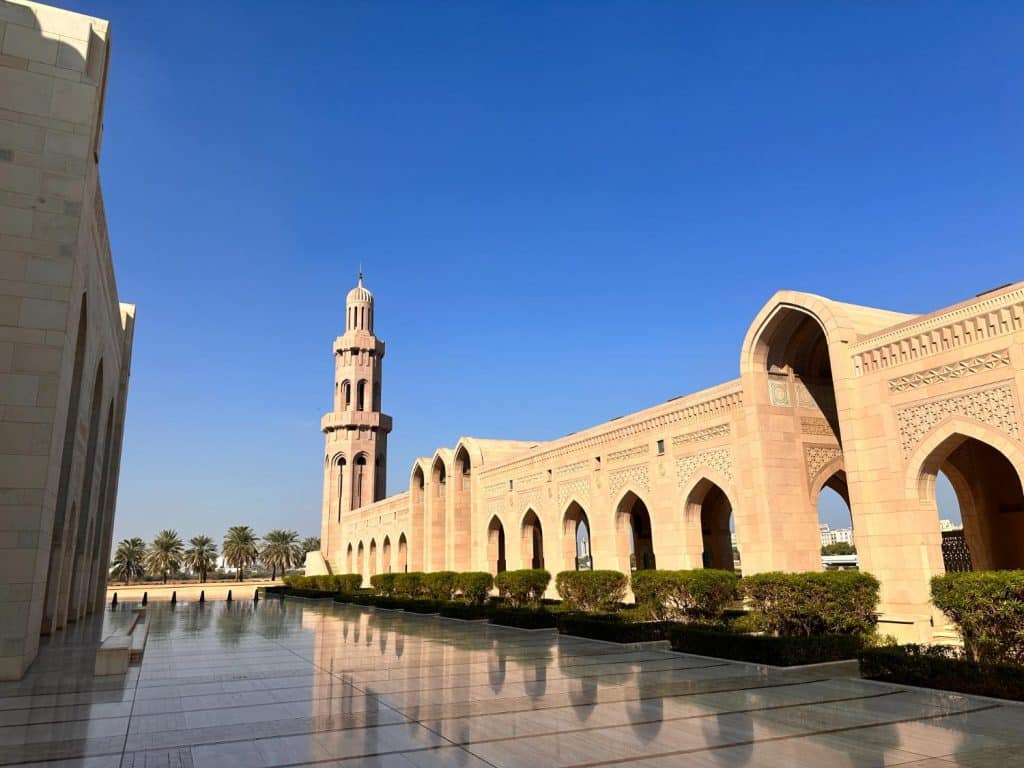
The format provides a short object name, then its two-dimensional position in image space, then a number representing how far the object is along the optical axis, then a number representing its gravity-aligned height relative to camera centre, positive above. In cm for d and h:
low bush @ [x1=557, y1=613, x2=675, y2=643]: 1170 -110
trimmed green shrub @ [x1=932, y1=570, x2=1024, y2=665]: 760 -60
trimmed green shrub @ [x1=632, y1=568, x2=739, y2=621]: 1231 -56
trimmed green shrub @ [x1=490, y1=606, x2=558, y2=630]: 1495 -113
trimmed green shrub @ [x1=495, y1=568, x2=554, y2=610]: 1819 -55
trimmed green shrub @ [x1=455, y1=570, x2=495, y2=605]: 1977 -57
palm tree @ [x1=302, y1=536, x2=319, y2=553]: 6338 +208
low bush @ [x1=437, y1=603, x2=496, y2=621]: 1728 -112
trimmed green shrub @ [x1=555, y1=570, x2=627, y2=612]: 1550 -59
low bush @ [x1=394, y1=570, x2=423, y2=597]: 2391 -61
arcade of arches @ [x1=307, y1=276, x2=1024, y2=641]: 1097 +202
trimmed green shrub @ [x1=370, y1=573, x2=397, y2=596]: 2608 -63
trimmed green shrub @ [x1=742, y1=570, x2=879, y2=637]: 984 -60
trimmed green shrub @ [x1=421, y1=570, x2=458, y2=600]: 2138 -58
